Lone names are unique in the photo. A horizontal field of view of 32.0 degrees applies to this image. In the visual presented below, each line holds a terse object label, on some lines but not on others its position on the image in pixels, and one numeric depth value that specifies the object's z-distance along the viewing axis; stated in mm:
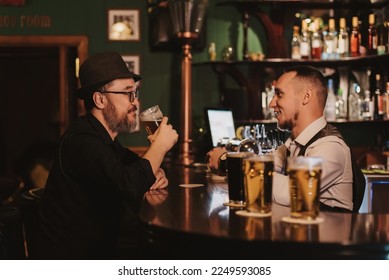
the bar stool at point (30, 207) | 3084
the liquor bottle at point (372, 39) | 5457
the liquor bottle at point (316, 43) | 5562
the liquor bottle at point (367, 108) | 5457
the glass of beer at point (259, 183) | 1832
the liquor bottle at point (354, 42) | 5543
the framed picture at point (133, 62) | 5793
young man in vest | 2398
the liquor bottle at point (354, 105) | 5566
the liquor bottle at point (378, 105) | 5410
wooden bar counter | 1476
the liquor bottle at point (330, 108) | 5578
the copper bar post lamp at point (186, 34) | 5305
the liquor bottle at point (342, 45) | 5562
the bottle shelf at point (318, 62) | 5477
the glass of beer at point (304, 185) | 1699
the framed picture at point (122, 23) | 5789
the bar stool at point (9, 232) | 2748
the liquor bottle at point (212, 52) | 5705
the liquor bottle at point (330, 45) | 5559
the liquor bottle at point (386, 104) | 5371
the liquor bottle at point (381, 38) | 5355
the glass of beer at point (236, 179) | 2059
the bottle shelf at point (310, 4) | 5582
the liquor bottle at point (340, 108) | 5617
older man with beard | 2201
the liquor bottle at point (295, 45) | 5570
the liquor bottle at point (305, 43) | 5566
